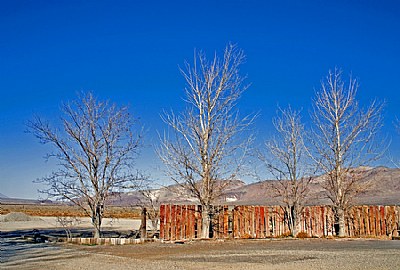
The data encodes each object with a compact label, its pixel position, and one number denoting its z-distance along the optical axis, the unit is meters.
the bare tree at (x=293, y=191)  22.97
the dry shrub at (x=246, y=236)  21.86
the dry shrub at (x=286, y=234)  22.52
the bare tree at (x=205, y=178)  21.34
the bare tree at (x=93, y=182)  21.89
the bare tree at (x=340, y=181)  23.14
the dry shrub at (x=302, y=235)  22.47
